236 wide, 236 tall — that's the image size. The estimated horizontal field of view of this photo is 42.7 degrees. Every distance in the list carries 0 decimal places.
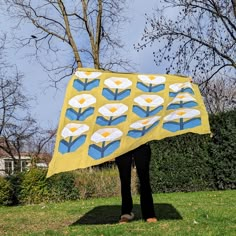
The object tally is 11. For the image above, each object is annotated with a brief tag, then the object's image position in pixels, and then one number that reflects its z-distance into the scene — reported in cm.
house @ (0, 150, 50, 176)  2556
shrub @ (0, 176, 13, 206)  909
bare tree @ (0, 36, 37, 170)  1969
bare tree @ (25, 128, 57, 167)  2490
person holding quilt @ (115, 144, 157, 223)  378
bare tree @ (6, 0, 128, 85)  1596
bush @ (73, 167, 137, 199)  966
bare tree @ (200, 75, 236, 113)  2230
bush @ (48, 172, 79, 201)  947
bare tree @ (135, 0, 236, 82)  1373
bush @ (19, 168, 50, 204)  926
